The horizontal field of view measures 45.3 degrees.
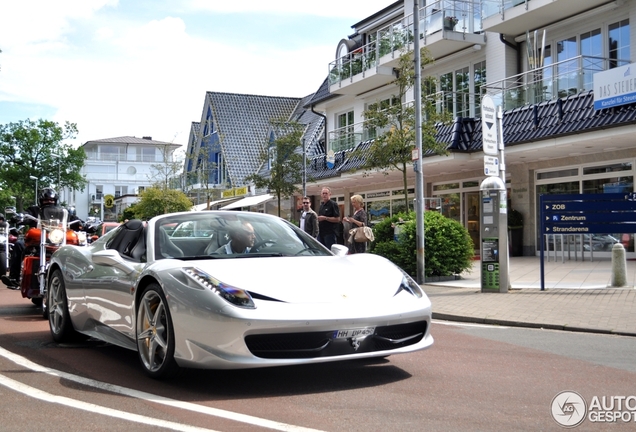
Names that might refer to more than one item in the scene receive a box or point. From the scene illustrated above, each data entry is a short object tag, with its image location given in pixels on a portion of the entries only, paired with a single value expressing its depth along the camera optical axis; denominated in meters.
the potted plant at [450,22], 25.20
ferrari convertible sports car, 5.04
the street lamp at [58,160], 83.81
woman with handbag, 15.77
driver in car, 6.27
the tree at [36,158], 88.06
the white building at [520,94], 19.59
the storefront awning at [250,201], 39.41
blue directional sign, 12.94
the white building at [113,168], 104.62
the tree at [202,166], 46.12
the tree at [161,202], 46.84
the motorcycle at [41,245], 10.18
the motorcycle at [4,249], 15.38
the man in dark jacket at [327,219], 15.52
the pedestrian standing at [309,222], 15.73
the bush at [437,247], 15.33
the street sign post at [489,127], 13.19
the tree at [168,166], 49.53
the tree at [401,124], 18.38
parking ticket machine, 12.98
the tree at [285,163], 29.64
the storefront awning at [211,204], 46.62
